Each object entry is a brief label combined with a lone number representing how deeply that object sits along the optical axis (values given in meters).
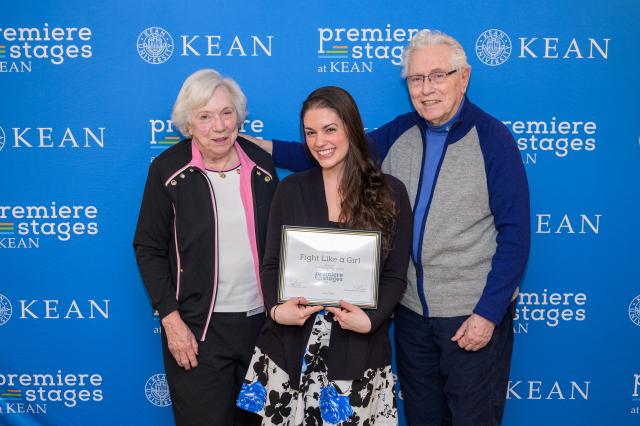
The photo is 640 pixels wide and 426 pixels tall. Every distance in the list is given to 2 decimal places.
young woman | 1.88
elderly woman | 2.12
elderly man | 2.02
